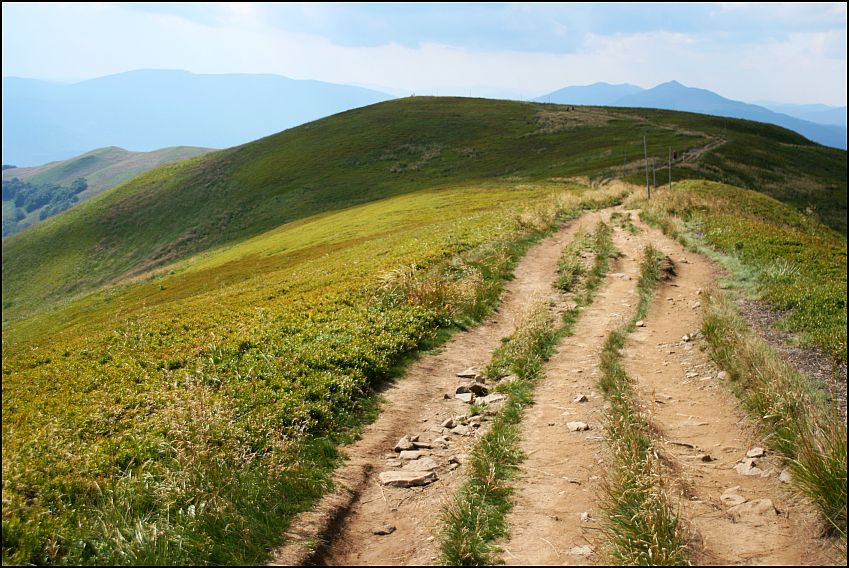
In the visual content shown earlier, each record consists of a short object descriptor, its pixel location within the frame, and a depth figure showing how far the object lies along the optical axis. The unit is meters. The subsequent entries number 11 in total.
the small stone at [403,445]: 10.31
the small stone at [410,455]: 9.95
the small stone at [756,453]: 8.59
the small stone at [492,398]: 11.89
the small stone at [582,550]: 6.82
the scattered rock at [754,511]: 7.17
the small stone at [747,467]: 8.23
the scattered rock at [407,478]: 9.03
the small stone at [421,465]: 9.51
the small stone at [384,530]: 7.84
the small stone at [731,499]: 7.58
